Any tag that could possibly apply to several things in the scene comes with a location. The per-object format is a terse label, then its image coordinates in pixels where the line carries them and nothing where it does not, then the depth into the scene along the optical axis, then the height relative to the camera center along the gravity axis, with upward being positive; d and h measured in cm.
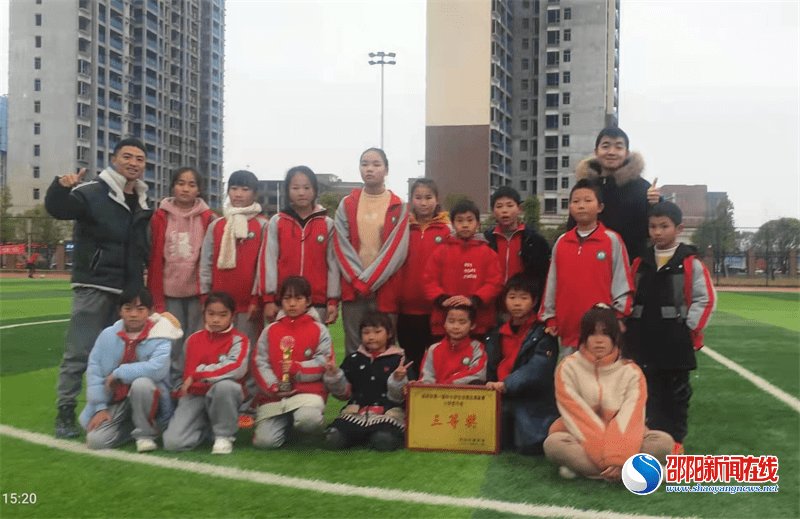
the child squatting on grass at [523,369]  431 -81
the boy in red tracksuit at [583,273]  424 -18
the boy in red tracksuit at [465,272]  475 -21
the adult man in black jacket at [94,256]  471 -14
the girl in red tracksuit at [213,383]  433 -91
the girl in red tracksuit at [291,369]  441 -85
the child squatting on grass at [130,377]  434 -89
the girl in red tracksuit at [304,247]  500 -6
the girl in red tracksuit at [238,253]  504 -11
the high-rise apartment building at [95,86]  5481 +1268
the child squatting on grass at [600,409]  372 -91
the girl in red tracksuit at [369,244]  497 -3
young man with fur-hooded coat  466 +38
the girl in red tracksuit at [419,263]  511 -16
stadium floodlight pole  3069 +824
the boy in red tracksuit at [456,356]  454 -76
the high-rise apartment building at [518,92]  5266 +1240
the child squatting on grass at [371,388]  438 -97
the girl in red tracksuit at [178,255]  504 -13
